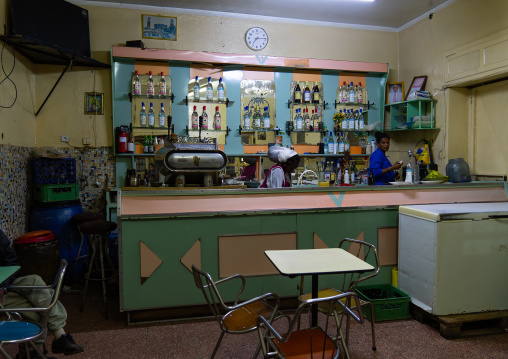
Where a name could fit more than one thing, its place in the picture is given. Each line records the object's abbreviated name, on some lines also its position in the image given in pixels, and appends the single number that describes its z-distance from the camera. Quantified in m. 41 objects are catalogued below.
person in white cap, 4.01
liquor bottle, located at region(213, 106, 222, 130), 5.81
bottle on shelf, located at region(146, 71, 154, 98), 5.54
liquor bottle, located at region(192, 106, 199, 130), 5.73
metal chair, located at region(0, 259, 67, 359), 1.97
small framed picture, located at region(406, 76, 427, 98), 5.82
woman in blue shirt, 4.93
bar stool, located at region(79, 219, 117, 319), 3.72
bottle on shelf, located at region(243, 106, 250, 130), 5.93
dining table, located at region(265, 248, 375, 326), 2.18
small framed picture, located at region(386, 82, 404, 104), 6.27
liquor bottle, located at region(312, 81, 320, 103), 6.14
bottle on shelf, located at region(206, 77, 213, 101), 5.74
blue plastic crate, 4.61
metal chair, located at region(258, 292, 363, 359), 1.75
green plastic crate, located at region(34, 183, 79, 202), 4.56
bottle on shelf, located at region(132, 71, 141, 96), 5.46
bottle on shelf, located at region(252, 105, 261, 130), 5.96
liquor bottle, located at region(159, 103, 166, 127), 5.62
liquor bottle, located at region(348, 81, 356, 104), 6.24
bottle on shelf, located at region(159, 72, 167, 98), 5.59
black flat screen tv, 4.26
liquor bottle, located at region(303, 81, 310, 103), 6.05
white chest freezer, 3.13
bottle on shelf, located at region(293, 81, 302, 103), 6.05
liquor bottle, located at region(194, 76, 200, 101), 5.72
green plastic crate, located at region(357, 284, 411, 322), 3.35
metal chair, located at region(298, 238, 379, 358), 2.72
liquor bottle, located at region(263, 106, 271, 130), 6.00
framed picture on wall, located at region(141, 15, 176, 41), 5.65
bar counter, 3.26
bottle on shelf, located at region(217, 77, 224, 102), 5.81
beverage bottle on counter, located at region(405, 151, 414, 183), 4.19
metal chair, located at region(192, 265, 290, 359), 2.14
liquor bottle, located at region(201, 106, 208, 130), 5.75
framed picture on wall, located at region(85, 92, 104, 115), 5.47
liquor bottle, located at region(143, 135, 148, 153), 5.53
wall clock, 6.02
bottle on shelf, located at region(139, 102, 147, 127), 5.57
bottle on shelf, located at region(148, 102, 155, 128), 5.60
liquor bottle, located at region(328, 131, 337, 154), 6.22
